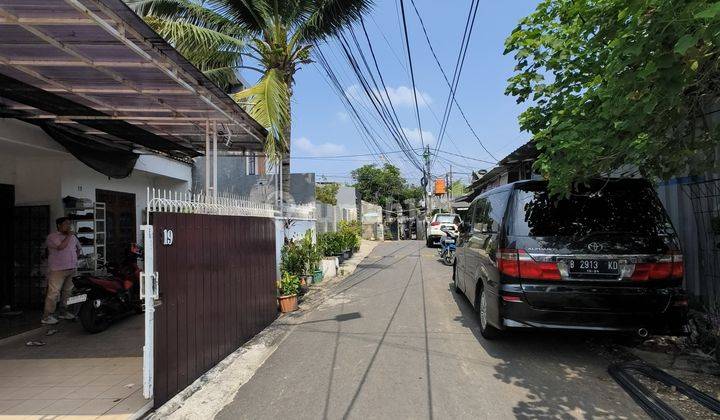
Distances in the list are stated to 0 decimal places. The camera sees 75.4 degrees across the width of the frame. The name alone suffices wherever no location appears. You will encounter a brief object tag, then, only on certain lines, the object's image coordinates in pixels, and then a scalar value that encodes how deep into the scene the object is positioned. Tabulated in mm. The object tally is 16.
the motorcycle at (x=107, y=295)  6859
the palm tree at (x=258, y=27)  9375
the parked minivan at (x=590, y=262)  4660
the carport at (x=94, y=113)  3703
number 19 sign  4110
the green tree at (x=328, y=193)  29844
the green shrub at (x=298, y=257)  9148
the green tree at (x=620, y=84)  2758
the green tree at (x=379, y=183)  51294
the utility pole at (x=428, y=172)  34769
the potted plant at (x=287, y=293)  8164
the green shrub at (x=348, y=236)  17188
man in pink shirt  7152
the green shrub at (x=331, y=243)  15156
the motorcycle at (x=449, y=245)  15539
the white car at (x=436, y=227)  24641
